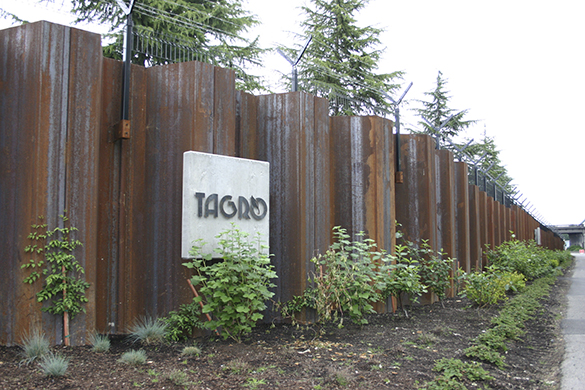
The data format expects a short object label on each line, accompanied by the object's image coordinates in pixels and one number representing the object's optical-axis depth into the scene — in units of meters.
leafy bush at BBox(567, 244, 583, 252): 93.69
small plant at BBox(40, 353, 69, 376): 3.99
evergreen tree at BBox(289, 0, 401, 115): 22.72
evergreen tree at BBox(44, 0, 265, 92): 15.98
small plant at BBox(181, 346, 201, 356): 4.89
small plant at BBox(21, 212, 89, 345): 5.00
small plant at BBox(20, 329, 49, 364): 4.48
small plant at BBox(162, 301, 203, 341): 5.62
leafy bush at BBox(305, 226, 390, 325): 6.07
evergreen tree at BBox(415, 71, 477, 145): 39.31
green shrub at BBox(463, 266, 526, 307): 8.88
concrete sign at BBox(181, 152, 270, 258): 5.73
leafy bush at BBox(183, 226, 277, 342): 5.27
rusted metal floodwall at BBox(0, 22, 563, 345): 5.19
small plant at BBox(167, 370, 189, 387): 3.94
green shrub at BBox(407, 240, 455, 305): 9.08
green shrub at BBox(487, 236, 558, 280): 14.92
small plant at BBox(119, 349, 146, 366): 4.47
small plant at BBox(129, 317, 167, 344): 5.31
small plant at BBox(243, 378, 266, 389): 4.01
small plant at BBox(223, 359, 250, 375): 4.39
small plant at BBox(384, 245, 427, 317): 7.61
